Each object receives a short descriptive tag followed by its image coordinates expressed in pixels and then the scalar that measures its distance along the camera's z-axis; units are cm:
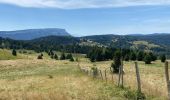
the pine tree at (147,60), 5225
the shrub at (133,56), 6650
